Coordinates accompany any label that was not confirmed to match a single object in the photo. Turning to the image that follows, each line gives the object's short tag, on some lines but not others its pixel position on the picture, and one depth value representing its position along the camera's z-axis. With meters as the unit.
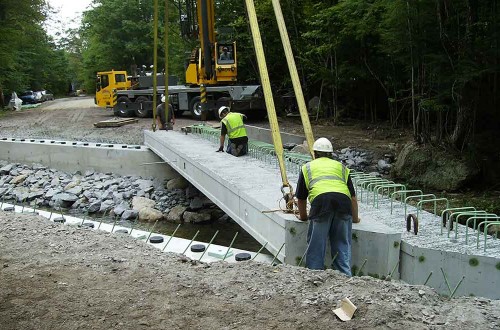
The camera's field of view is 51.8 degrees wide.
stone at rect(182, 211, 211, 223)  12.35
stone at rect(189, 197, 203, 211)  13.00
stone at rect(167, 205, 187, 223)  12.61
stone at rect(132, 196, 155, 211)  13.21
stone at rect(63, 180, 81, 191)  15.21
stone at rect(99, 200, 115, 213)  13.70
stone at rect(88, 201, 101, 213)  13.82
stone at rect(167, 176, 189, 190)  14.34
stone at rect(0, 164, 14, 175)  17.04
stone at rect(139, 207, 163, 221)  12.74
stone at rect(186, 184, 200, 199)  13.73
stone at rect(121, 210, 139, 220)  12.75
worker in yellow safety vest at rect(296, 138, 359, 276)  5.09
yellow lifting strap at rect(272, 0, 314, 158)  6.55
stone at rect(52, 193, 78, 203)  14.34
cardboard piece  3.68
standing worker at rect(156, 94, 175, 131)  16.31
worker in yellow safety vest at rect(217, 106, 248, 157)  11.03
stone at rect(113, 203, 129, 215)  13.06
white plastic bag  34.09
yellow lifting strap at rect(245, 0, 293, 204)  6.27
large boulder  12.42
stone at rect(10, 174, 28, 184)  16.16
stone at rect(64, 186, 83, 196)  14.76
